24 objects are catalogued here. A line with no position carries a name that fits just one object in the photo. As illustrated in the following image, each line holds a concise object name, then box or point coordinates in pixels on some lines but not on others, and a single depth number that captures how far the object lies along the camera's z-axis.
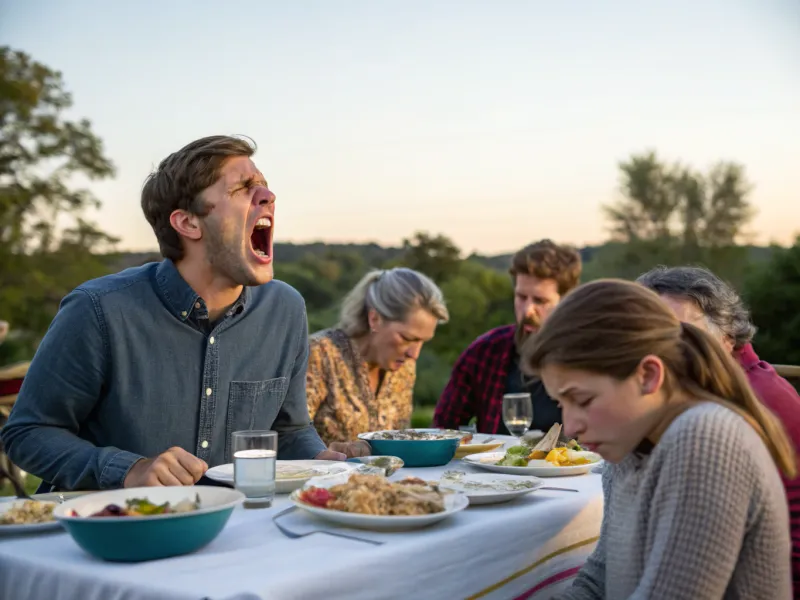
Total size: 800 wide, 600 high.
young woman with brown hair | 1.37
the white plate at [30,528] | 1.58
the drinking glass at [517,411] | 2.93
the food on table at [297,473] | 2.06
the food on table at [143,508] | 1.46
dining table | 1.32
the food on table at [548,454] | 2.37
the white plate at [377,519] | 1.56
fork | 1.54
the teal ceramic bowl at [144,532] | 1.36
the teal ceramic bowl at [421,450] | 2.41
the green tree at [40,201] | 11.44
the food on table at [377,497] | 1.62
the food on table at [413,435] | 2.53
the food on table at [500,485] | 1.93
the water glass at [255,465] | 1.80
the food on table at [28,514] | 1.63
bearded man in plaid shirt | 4.08
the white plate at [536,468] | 2.27
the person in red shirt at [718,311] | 2.19
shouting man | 2.20
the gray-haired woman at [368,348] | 3.79
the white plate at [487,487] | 1.83
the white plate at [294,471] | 1.97
